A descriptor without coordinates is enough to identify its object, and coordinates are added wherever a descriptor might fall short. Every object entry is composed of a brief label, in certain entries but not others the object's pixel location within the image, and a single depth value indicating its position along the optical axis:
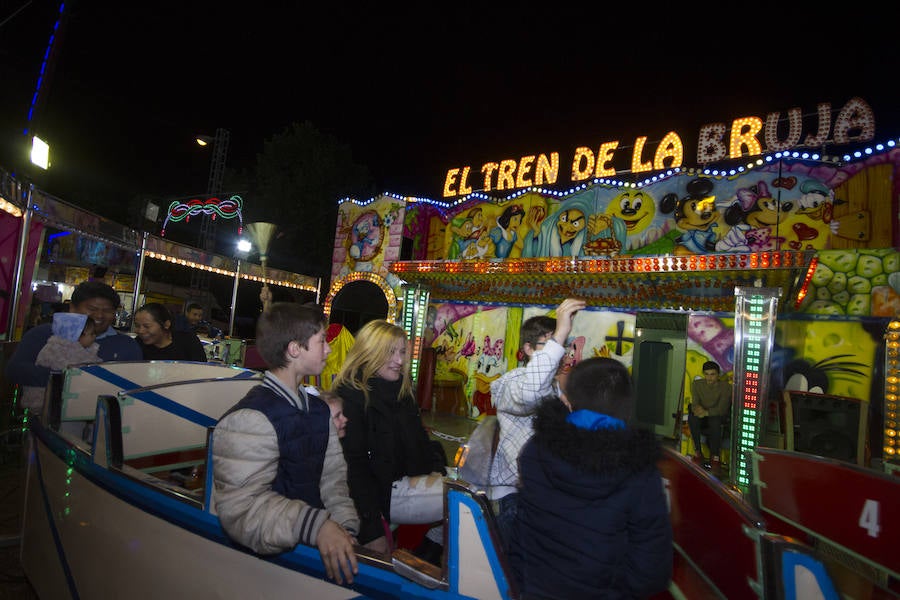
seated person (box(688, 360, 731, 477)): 8.13
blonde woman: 2.46
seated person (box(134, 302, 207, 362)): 4.34
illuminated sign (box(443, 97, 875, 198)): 8.35
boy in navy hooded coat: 1.57
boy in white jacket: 2.50
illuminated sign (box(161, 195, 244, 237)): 12.65
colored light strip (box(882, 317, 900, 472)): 6.17
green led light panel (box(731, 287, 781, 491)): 6.49
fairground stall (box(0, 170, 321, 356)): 5.64
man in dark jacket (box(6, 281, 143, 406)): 3.68
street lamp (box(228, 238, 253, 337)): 12.38
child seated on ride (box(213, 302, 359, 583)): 1.60
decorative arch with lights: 12.80
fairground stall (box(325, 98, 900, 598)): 6.59
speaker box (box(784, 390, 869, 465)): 6.53
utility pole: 19.83
